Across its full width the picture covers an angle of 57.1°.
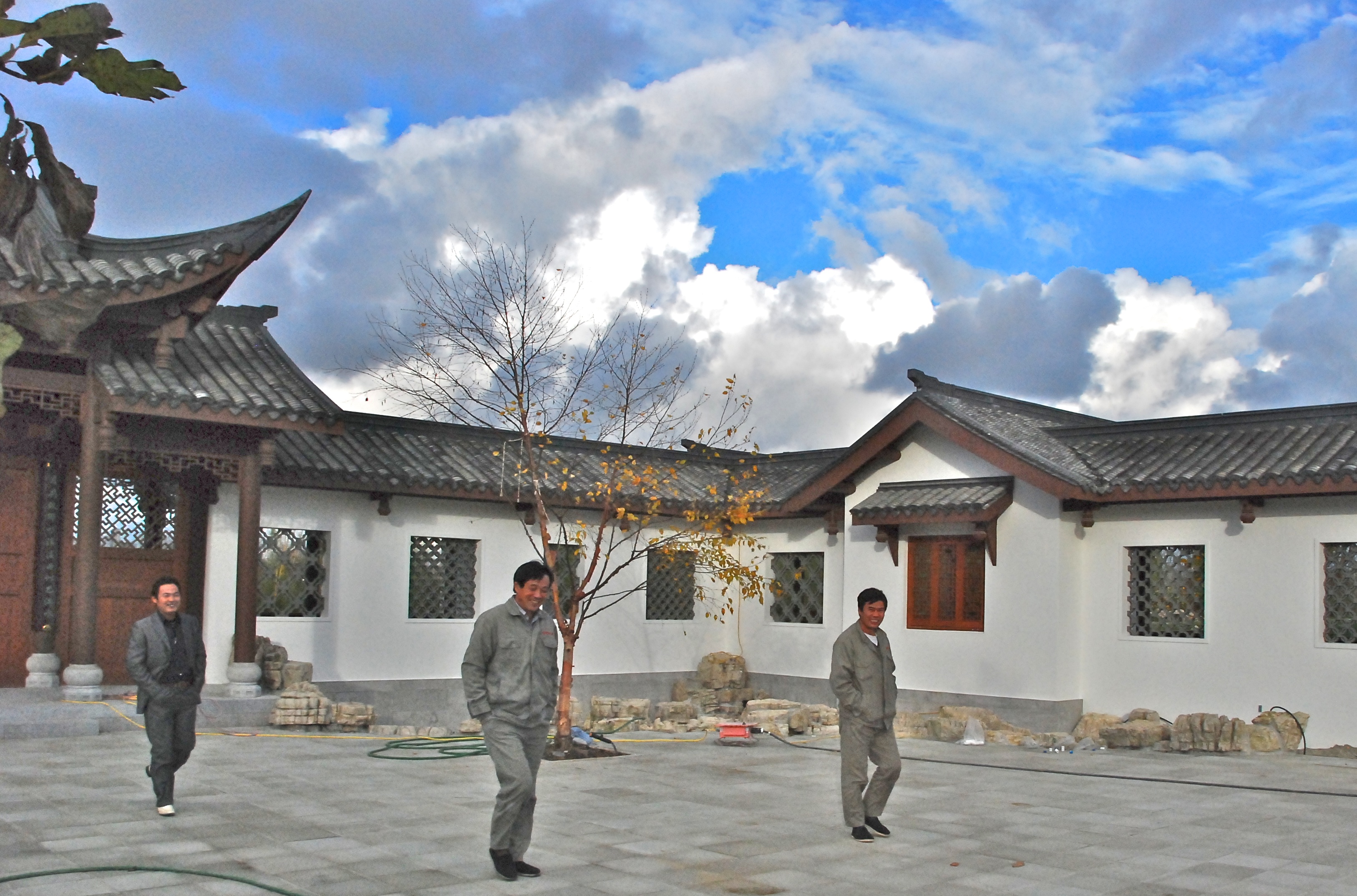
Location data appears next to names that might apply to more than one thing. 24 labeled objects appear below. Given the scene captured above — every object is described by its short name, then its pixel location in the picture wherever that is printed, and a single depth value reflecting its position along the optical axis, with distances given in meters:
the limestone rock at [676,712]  15.41
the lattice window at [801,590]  16.66
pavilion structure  10.88
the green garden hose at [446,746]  10.23
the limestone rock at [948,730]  12.83
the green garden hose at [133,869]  5.34
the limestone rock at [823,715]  13.73
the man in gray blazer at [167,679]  7.04
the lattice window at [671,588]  17.03
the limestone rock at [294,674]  12.63
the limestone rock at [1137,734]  12.37
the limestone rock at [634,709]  13.94
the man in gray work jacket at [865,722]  7.07
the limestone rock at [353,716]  12.04
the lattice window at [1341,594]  12.01
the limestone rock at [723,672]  16.95
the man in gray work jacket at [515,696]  5.75
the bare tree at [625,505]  11.47
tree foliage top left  2.09
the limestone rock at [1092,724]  13.15
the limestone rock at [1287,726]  11.95
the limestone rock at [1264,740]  11.83
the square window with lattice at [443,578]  14.89
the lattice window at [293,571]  13.55
